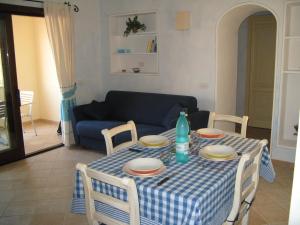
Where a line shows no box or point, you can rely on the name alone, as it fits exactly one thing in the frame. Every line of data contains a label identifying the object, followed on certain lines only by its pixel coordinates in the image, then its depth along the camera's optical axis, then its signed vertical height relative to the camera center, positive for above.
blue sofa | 4.26 -0.77
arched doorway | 4.30 +0.11
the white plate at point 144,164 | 1.84 -0.62
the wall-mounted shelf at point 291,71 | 3.86 -0.13
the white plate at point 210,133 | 2.52 -0.59
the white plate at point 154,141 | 2.32 -0.60
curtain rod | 5.08 +0.95
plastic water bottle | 1.94 -0.49
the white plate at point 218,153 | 2.00 -0.61
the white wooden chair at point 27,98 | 5.62 -0.60
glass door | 4.12 -0.51
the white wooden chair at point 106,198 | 1.49 -0.71
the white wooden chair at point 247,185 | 1.73 -0.79
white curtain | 4.64 +0.21
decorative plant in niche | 5.11 +0.64
